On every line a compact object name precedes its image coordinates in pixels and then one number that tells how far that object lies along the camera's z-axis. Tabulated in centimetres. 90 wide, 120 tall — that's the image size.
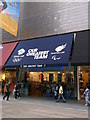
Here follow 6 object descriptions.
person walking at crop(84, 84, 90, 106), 1582
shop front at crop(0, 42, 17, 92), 2122
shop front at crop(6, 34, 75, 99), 1719
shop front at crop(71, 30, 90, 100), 1529
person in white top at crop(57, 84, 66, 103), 1728
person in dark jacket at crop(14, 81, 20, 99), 1952
